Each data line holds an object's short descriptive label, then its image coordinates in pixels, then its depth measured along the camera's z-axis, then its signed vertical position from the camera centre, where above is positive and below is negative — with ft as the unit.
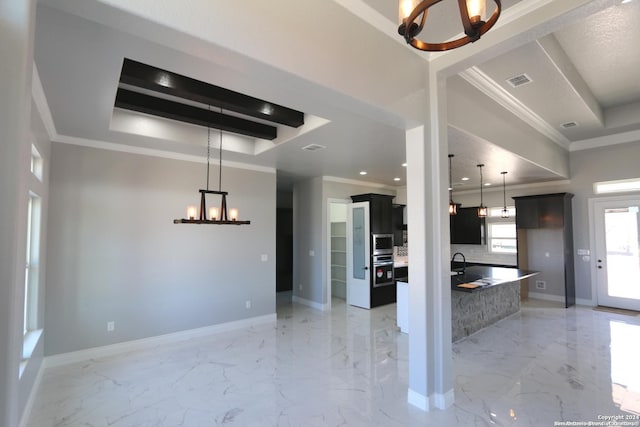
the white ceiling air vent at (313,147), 13.96 +3.77
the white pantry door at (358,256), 21.08 -1.96
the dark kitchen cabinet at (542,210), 21.07 +1.28
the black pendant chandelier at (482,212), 19.15 +1.01
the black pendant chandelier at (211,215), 11.41 +0.51
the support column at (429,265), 8.90 -1.08
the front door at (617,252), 19.10 -1.52
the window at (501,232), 25.30 -0.33
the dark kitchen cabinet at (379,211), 21.31 +1.20
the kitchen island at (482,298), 14.44 -3.79
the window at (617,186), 19.04 +2.70
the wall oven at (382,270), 21.12 -2.96
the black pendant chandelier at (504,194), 24.82 +2.81
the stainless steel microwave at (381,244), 21.15 -1.11
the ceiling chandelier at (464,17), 4.13 +2.91
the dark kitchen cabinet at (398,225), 23.70 +0.26
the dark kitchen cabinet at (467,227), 26.40 +0.09
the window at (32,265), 10.59 -1.23
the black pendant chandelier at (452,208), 15.64 +1.09
